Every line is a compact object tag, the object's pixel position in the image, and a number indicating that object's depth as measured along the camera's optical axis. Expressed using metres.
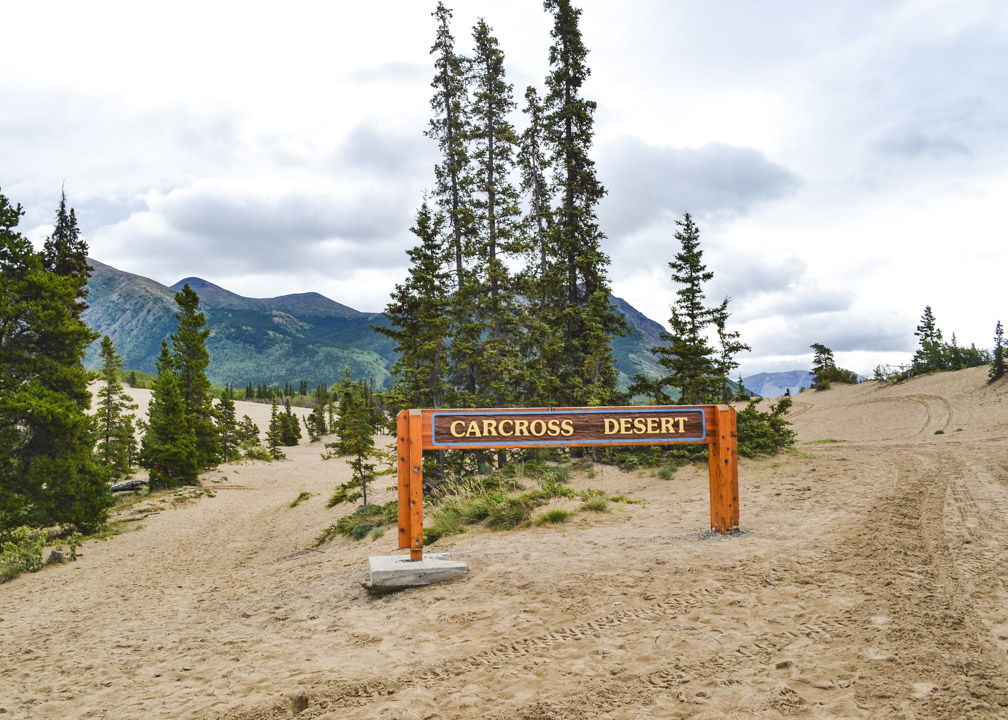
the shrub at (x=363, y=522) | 14.05
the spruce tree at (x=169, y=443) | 29.55
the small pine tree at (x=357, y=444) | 18.30
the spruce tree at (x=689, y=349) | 19.67
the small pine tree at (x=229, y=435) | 45.34
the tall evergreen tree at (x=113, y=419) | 30.98
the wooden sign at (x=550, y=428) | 7.89
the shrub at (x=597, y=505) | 10.70
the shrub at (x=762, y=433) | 17.02
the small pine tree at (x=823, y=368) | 51.34
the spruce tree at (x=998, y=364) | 31.73
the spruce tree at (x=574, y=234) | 21.33
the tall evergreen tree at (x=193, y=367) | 33.34
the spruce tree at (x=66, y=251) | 25.86
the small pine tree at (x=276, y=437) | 49.06
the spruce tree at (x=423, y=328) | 17.38
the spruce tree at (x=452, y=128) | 21.67
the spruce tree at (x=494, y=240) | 18.91
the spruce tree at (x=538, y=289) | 20.03
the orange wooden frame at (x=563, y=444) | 7.70
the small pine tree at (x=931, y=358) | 42.97
